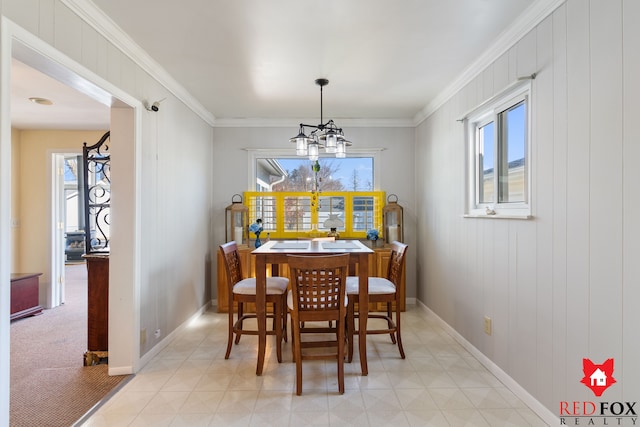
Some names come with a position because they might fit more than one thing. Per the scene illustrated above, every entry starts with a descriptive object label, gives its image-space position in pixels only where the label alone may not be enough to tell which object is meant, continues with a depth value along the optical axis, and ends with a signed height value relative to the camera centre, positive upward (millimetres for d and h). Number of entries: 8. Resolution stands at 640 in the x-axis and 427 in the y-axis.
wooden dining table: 2514 -565
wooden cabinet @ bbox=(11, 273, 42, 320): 3888 -991
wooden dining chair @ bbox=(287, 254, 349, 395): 2230 -574
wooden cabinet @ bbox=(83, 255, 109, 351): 2705 -747
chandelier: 2830 +610
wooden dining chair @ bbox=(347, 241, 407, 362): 2736 -657
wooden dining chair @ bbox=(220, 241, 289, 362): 2709 -663
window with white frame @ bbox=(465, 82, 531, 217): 2256 +452
